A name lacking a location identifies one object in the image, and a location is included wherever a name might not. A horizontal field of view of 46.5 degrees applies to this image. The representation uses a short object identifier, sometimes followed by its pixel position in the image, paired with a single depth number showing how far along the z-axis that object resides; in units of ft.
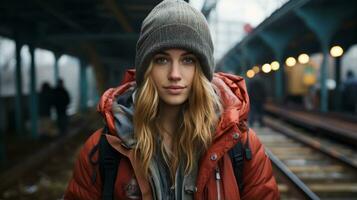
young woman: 5.35
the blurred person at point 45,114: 44.83
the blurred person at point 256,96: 39.27
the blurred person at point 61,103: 40.09
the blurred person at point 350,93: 50.67
